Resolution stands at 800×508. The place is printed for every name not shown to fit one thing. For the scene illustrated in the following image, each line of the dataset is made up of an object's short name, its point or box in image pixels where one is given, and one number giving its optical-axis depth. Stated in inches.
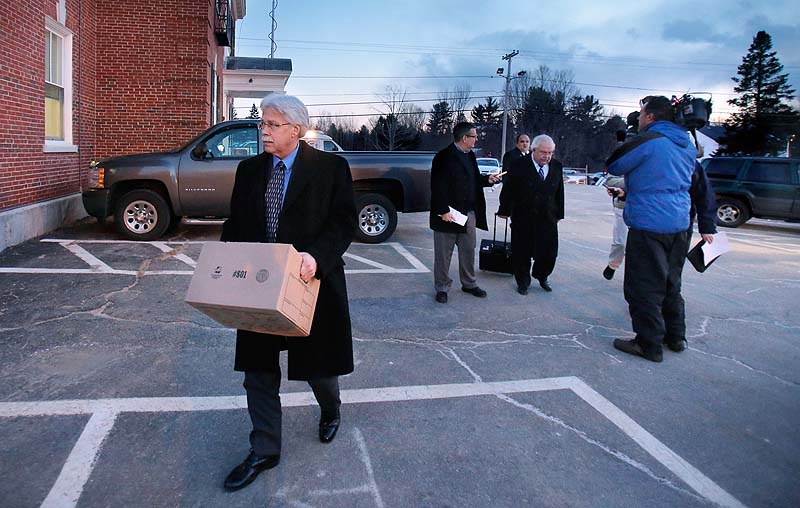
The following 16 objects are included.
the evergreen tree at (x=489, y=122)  3147.1
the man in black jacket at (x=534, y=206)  255.3
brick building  345.4
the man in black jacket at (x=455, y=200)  234.2
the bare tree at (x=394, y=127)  2480.3
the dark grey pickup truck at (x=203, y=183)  351.6
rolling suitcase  287.7
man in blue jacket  175.6
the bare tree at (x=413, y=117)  2596.7
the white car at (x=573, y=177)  1943.7
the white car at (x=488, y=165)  1489.2
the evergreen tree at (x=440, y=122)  2876.5
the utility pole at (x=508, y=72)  1991.6
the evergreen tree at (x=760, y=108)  1894.6
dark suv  568.1
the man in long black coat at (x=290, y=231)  106.2
